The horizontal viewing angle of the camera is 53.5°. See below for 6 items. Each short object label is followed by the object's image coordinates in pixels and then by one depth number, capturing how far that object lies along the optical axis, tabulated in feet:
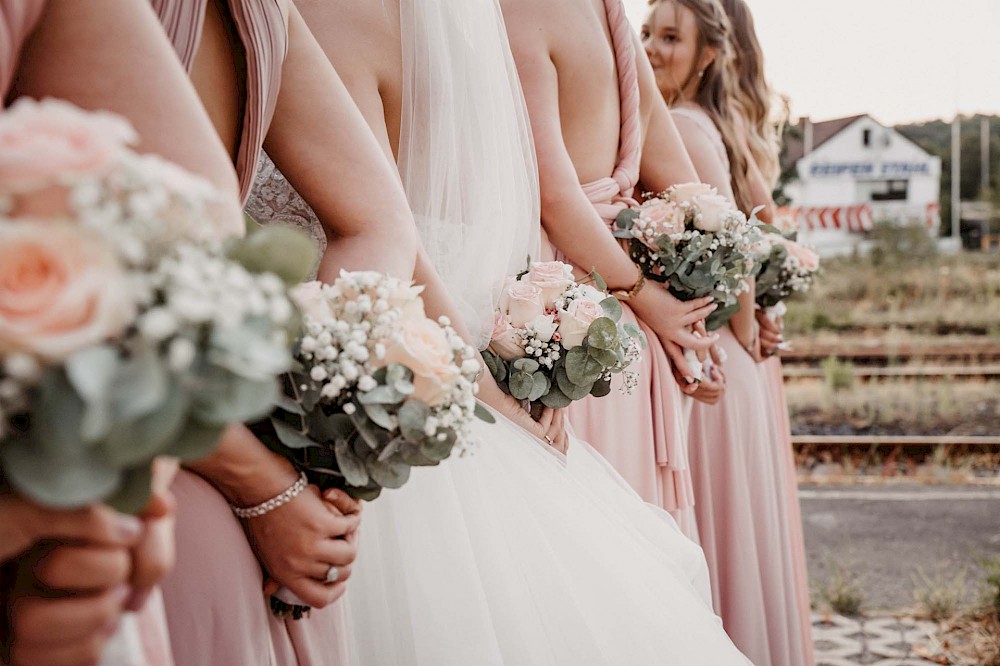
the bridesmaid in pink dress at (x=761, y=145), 14.46
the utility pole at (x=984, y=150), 140.87
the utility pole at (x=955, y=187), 116.88
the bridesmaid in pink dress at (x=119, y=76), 4.02
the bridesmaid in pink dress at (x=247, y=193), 4.83
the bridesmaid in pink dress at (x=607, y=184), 9.85
